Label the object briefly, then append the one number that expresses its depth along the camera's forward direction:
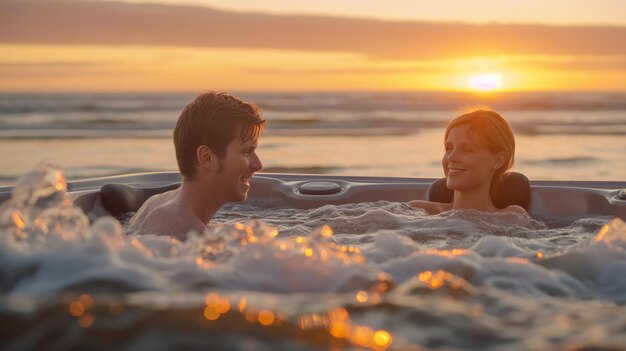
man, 3.47
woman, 4.34
